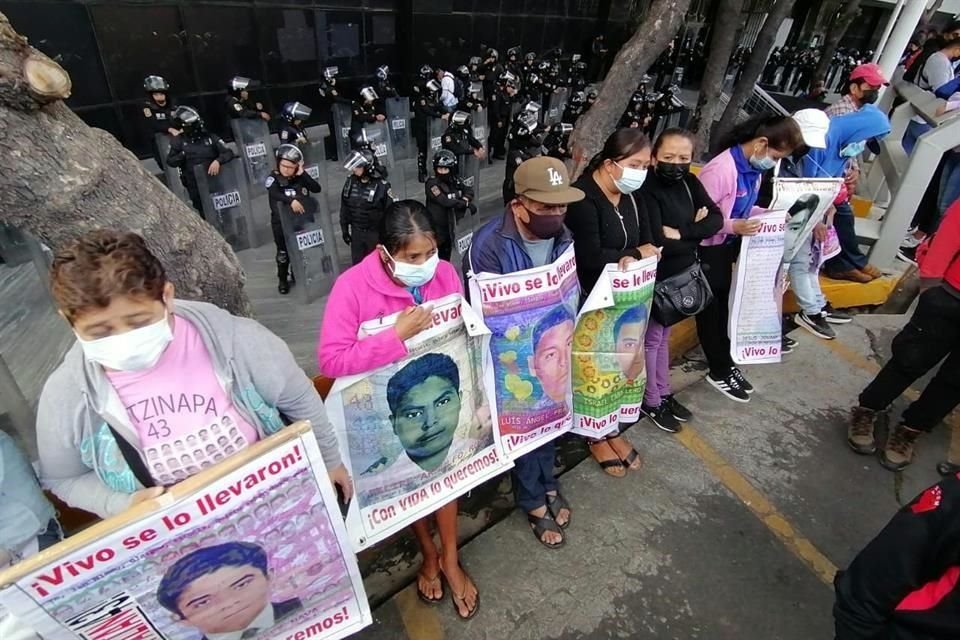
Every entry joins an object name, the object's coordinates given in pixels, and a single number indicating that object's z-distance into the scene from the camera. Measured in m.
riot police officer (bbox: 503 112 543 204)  7.40
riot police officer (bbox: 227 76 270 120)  7.21
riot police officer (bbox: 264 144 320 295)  5.05
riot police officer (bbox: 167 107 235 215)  5.95
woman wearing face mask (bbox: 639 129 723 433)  2.88
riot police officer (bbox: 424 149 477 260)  5.55
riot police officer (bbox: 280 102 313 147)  7.09
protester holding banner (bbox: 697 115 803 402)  3.27
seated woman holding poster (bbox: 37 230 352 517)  1.35
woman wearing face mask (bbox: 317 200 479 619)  2.02
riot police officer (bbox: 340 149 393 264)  5.18
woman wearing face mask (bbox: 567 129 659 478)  2.65
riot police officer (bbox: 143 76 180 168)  6.46
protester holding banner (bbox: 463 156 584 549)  2.31
